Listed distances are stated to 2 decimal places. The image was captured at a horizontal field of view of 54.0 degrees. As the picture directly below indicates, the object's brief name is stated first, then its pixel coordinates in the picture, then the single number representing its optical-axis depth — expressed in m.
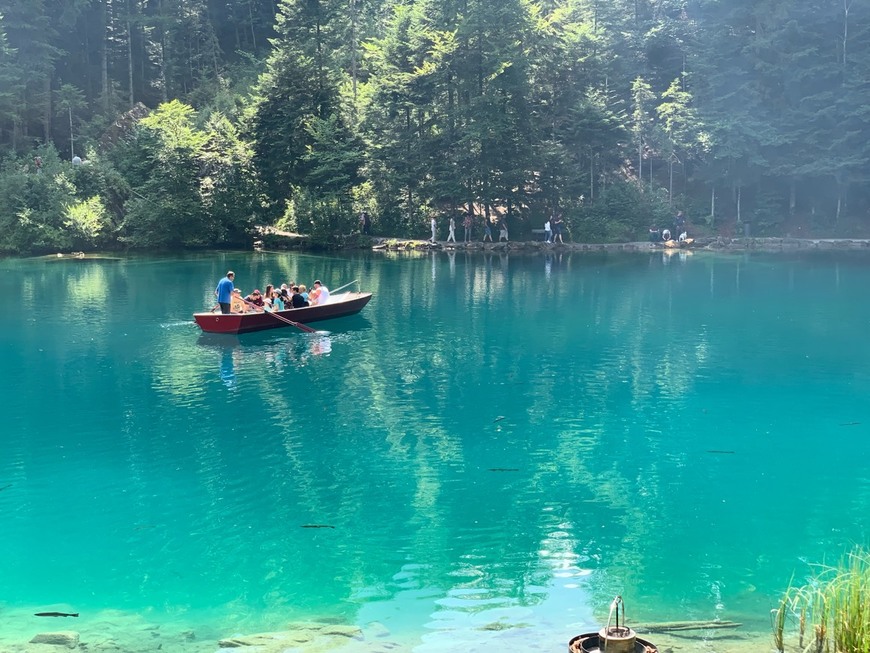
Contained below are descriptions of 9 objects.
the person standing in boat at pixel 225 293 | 25.56
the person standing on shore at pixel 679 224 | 51.81
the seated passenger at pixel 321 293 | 27.17
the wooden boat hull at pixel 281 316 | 24.97
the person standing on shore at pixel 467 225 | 53.09
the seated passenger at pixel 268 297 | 26.27
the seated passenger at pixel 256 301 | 26.05
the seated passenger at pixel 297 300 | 26.75
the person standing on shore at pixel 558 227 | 52.22
